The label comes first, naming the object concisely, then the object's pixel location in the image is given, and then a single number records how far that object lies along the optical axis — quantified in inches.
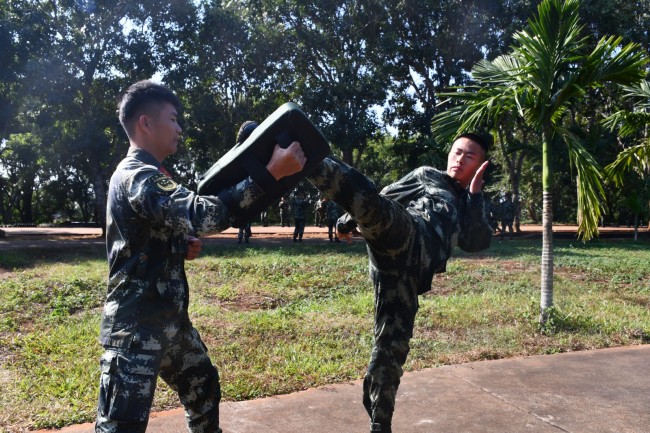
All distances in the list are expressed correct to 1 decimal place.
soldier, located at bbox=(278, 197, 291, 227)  921.6
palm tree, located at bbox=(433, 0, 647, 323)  228.2
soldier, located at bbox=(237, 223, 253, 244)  599.8
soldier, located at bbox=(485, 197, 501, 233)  809.5
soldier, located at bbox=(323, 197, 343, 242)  654.5
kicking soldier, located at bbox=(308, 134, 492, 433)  108.8
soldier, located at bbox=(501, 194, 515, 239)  783.1
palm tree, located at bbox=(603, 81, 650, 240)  300.0
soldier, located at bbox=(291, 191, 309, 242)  642.8
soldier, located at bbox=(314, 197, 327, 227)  718.7
